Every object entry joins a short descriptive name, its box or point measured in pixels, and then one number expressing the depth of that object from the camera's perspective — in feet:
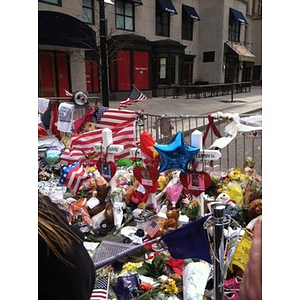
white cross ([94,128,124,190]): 12.47
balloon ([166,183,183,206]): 12.84
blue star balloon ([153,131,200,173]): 10.56
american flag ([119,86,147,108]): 18.90
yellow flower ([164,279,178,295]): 8.12
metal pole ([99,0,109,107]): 27.86
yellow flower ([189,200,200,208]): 11.31
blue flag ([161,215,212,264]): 6.39
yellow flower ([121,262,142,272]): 8.97
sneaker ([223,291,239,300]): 7.08
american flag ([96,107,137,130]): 15.80
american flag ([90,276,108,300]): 7.48
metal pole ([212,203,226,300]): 4.68
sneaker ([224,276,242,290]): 7.29
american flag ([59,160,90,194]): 13.33
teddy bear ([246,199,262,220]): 10.78
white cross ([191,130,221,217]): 10.54
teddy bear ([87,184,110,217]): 13.02
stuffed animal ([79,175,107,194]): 13.54
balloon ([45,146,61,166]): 18.01
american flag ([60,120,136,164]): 13.07
